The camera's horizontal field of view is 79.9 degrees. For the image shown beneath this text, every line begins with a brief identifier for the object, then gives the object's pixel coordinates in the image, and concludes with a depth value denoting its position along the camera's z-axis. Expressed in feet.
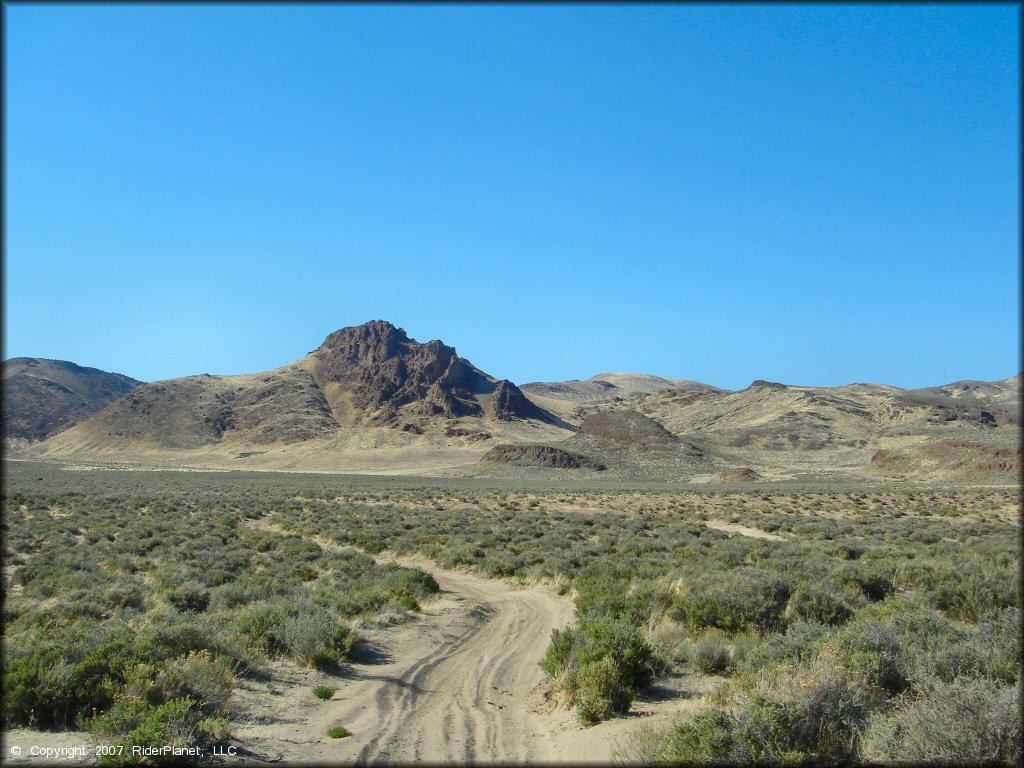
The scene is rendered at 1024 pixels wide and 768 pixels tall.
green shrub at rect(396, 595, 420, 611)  44.29
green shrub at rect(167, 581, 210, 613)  41.60
